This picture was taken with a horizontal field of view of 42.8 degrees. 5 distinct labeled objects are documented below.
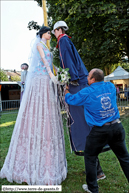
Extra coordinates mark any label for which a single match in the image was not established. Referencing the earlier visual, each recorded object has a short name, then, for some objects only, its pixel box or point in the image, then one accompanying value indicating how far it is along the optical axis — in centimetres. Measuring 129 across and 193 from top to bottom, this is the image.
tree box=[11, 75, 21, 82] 4778
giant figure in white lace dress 263
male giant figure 262
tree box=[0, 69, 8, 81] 4034
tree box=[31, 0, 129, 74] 847
